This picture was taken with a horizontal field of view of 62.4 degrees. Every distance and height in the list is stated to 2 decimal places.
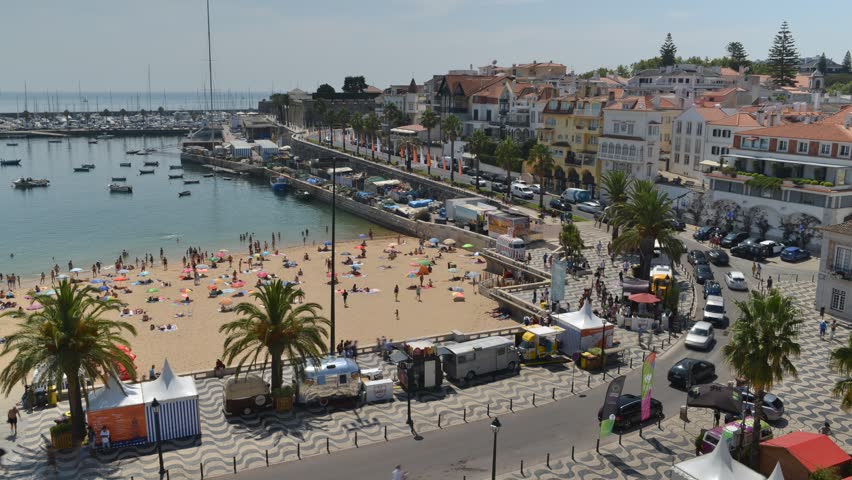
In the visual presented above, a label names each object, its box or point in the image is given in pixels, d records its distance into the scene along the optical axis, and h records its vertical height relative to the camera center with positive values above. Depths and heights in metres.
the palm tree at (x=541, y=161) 65.56 -4.32
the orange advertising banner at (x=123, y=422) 23.03 -10.25
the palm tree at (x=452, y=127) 82.38 -1.70
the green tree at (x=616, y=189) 50.47 -5.22
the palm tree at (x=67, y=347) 22.78 -7.82
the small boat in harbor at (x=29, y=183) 104.76 -11.42
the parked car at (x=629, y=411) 24.47 -10.24
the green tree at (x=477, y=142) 80.25 -3.38
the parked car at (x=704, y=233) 53.30 -8.71
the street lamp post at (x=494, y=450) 18.75 -9.20
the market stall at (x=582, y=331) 31.28 -9.50
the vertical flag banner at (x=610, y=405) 22.92 -9.38
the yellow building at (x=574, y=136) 71.12 -2.25
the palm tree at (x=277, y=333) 26.22 -8.26
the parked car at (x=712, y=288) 39.41 -9.51
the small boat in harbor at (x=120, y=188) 101.94 -11.67
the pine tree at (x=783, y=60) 101.50 +8.35
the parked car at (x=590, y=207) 62.84 -8.19
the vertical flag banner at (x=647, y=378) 23.67 -8.77
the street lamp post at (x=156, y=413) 20.59 -8.80
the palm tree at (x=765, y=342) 19.55 -6.18
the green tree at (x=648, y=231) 41.03 -6.67
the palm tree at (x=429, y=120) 91.69 -1.03
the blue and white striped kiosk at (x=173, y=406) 23.69 -9.92
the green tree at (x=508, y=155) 67.69 -3.98
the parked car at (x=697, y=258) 45.03 -9.05
